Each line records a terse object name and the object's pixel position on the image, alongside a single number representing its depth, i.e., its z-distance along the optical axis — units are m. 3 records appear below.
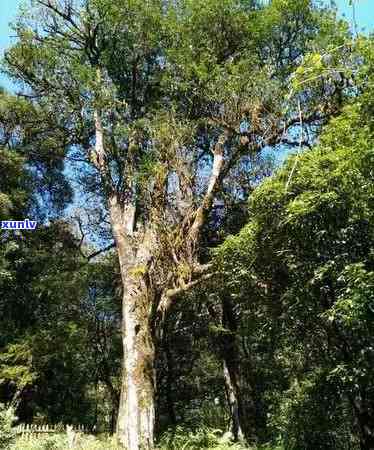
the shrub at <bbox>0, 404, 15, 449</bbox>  7.70
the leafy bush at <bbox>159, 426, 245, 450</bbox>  11.66
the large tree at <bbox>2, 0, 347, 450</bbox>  13.88
